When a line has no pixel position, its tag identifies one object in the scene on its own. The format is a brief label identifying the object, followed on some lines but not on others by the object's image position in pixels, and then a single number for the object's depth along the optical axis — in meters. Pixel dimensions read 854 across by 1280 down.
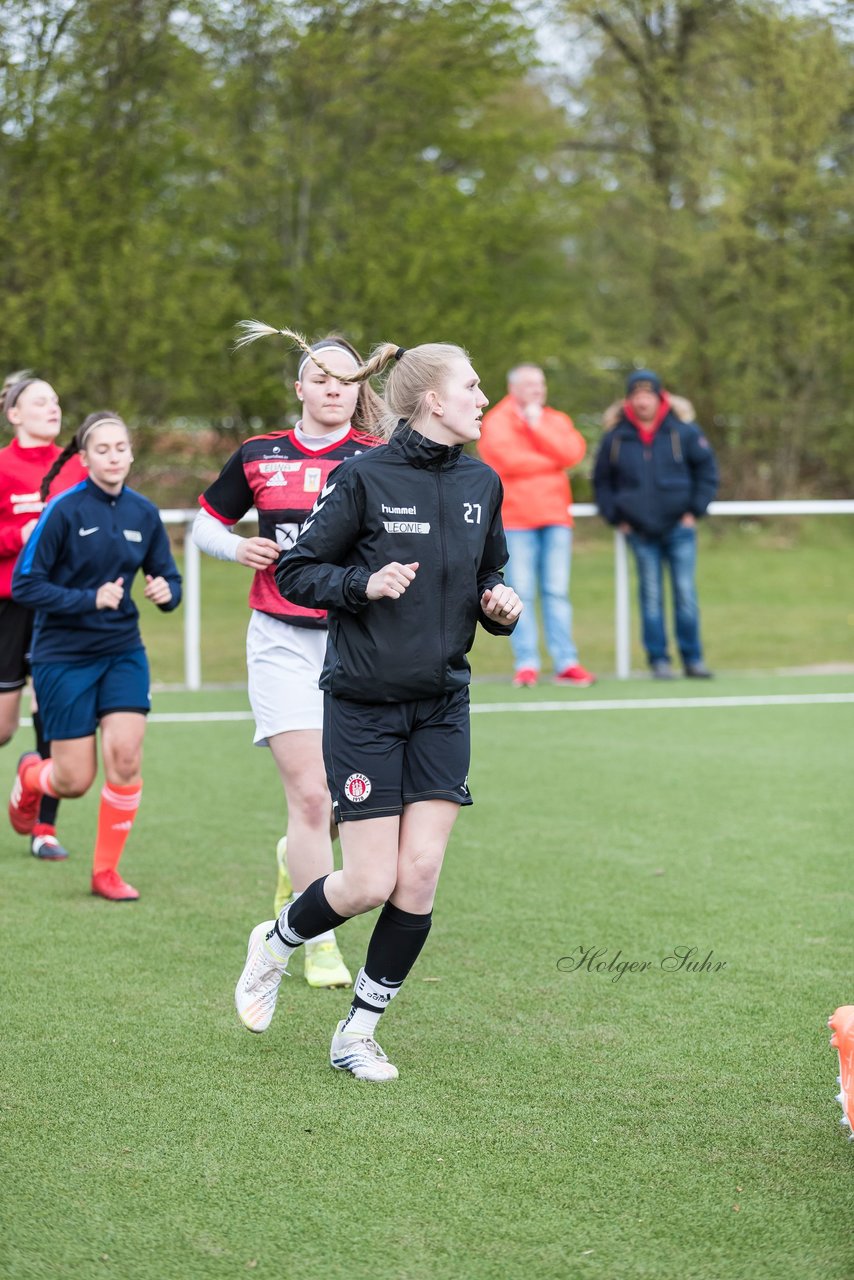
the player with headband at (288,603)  9.90
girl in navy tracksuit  11.86
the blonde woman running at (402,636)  7.92
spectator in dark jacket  25.09
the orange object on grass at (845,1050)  6.68
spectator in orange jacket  24.55
